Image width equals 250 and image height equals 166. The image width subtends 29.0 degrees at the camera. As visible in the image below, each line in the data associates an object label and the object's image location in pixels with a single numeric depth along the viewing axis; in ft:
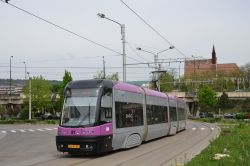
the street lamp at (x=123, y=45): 115.14
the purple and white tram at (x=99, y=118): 60.03
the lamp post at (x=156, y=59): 154.22
